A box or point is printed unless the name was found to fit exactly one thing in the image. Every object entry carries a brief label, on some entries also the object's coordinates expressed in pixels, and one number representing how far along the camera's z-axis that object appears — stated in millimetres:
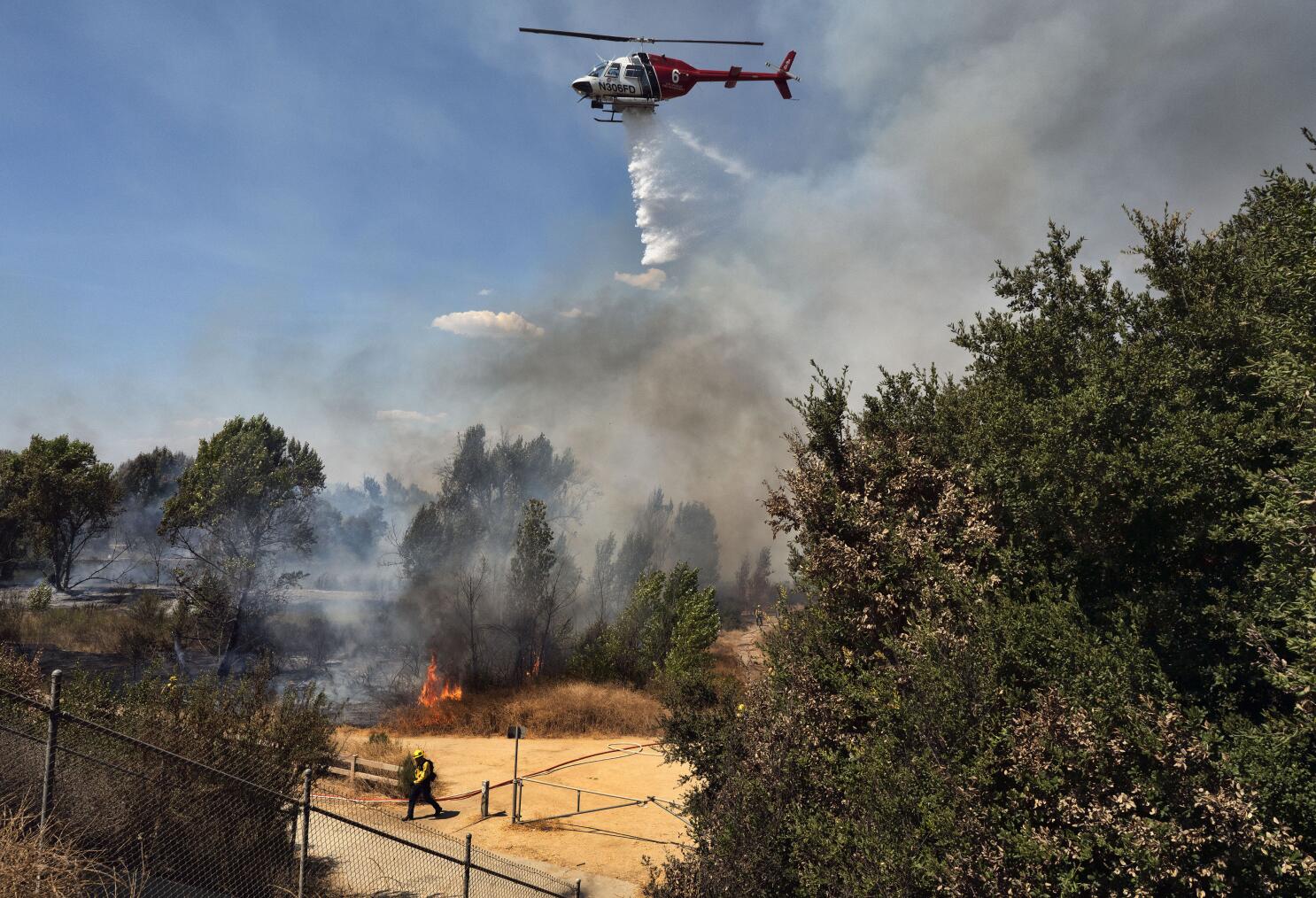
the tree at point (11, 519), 54125
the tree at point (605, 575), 70438
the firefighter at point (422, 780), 20125
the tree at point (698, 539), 101625
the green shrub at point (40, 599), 48094
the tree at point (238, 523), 44875
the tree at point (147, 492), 67250
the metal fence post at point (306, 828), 8781
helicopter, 29578
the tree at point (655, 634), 48344
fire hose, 29984
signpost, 21748
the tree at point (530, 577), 54375
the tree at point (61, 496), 54781
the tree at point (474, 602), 52844
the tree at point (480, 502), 57875
